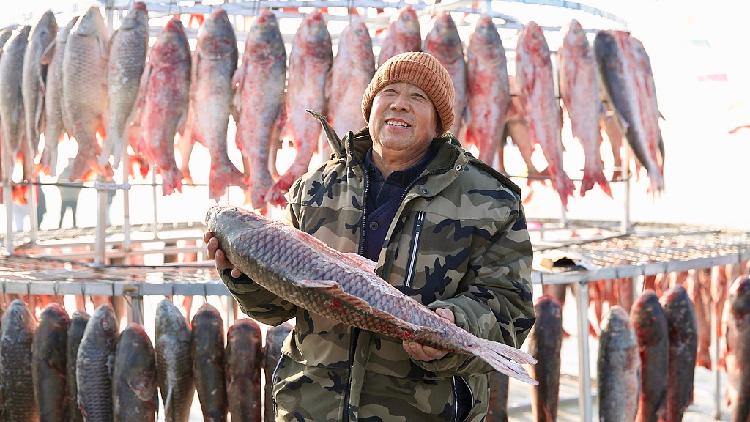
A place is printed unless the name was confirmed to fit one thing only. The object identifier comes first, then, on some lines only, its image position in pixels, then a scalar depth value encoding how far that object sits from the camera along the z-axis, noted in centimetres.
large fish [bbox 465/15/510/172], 563
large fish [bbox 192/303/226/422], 450
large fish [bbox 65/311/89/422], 462
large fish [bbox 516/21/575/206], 570
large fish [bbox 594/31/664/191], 596
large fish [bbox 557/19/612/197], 580
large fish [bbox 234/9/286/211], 550
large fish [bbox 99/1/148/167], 548
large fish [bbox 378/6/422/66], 556
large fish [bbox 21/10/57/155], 566
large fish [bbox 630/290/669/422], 496
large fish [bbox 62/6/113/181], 545
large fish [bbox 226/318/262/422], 445
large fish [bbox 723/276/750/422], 521
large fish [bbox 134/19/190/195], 549
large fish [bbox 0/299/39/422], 473
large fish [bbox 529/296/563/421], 474
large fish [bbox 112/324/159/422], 446
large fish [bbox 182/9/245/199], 555
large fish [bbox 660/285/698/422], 500
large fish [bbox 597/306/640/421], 483
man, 262
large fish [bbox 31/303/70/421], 466
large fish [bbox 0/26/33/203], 582
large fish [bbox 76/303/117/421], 452
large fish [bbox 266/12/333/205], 554
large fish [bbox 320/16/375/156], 549
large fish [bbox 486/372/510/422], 469
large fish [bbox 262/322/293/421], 446
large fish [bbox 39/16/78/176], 560
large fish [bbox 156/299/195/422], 451
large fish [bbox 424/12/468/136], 557
